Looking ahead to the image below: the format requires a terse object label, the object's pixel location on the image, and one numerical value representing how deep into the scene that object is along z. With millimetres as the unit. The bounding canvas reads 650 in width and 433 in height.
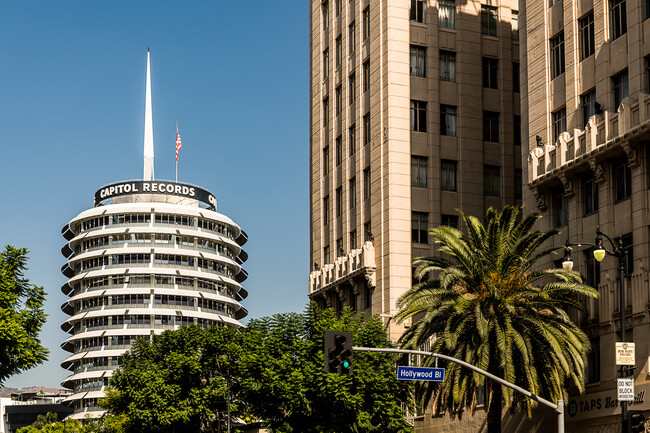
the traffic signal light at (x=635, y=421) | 33938
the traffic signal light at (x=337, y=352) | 30391
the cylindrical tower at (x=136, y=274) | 149250
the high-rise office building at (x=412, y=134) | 67875
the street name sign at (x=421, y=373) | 34188
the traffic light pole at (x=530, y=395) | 31812
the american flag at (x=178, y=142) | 154088
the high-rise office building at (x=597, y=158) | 43969
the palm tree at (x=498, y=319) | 42531
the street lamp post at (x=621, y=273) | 34188
